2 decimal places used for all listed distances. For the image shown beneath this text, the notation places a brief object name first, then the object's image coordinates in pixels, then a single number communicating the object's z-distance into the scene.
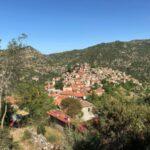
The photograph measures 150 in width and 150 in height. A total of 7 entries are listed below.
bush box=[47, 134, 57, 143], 16.19
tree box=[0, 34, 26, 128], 15.63
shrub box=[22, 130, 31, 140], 15.16
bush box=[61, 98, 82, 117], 32.42
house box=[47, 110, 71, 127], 24.43
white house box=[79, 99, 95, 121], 35.21
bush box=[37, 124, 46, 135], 16.60
